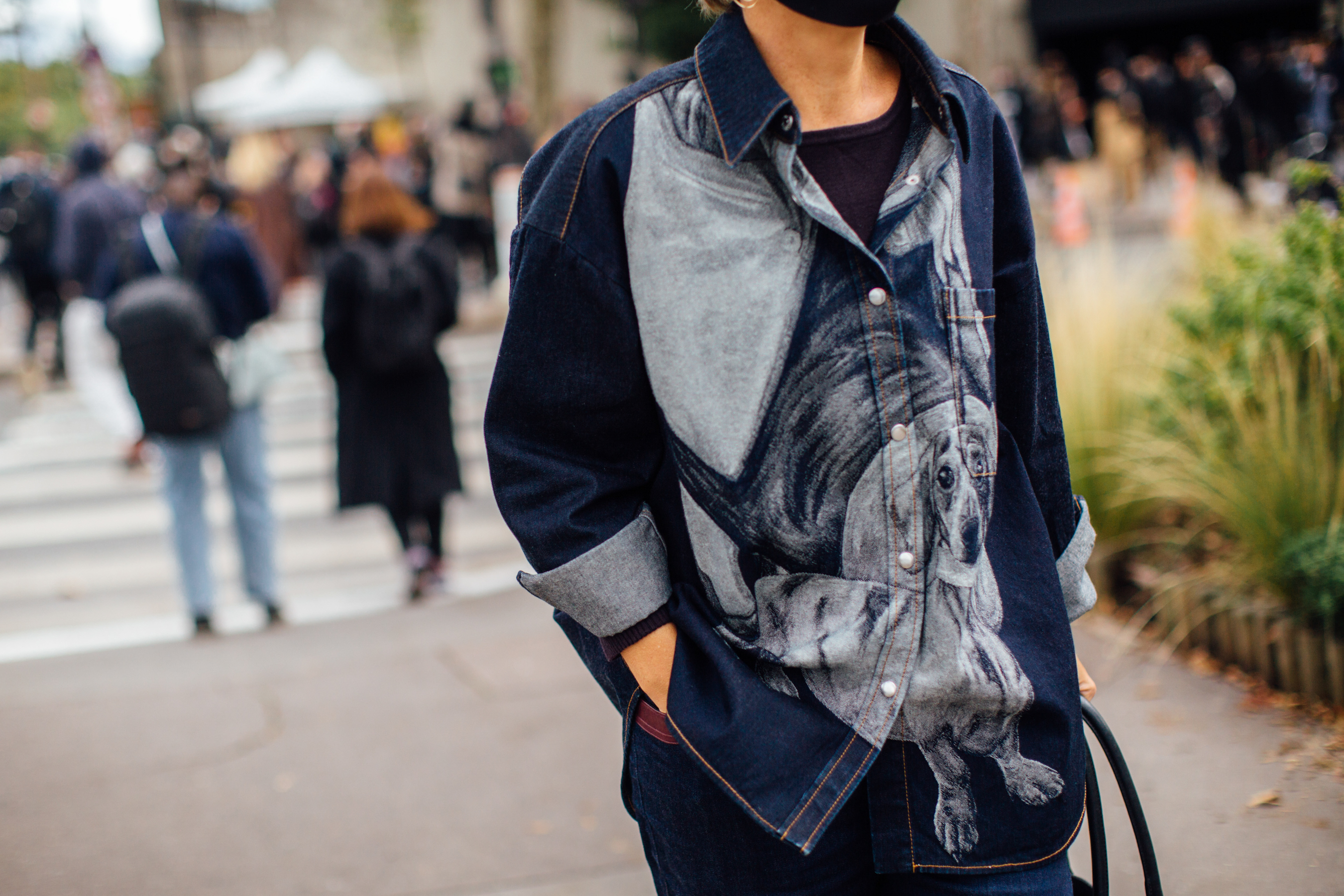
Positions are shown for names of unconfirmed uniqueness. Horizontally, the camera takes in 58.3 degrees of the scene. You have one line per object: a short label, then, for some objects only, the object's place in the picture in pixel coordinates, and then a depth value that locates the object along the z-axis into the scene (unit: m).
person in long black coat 5.86
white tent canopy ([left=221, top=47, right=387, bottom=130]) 21.94
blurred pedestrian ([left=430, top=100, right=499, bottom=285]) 14.50
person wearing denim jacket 1.43
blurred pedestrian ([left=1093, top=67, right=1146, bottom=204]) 18.97
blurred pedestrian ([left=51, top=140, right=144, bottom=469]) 8.15
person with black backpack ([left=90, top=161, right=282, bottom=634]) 5.30
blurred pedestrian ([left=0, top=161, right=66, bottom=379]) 11.92
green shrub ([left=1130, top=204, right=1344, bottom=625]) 3.59
